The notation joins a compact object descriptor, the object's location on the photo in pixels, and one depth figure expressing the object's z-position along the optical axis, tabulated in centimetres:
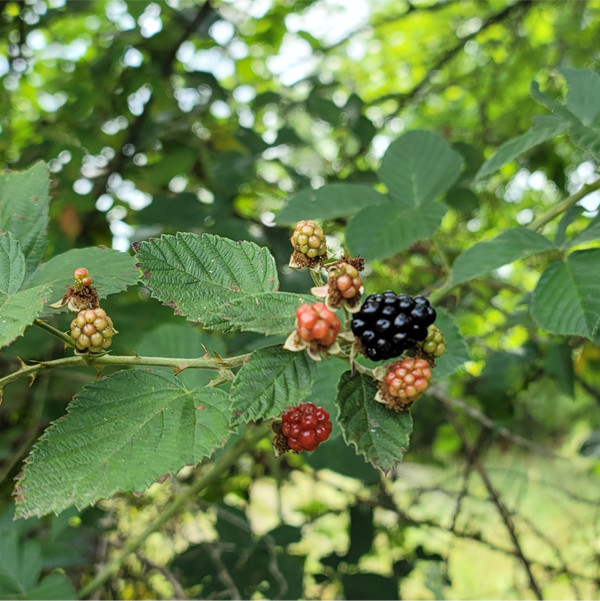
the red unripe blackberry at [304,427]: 17
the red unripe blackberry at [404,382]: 15
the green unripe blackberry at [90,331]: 16
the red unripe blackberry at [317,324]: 15
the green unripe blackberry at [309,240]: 17
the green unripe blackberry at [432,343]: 17
